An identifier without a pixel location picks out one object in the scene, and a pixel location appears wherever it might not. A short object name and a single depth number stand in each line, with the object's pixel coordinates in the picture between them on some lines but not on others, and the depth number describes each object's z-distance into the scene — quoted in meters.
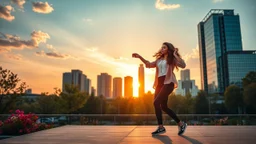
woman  4.77
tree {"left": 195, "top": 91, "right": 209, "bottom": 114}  51.59
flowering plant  5.70
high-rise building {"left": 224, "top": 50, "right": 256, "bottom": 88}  94.38
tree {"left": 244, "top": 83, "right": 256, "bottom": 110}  40.62
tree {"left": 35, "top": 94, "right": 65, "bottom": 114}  42.62
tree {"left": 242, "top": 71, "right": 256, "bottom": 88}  46.38
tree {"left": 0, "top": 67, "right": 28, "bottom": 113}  23.92
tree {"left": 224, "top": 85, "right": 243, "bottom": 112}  49.62
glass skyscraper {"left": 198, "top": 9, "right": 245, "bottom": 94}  98.88
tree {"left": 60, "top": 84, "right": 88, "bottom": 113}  29.38
